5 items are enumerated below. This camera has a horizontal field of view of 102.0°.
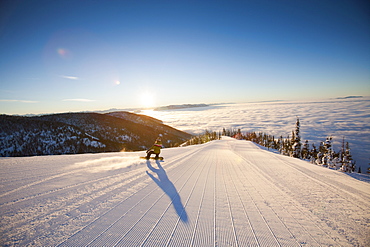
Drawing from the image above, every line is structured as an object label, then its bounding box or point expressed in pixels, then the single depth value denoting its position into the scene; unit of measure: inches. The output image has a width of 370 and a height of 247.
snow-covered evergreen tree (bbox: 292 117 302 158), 1508.1
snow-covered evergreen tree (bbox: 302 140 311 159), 1809.5
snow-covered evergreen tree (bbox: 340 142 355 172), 1515.7
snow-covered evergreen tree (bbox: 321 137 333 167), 1561.6
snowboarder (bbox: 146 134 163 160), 315.6
